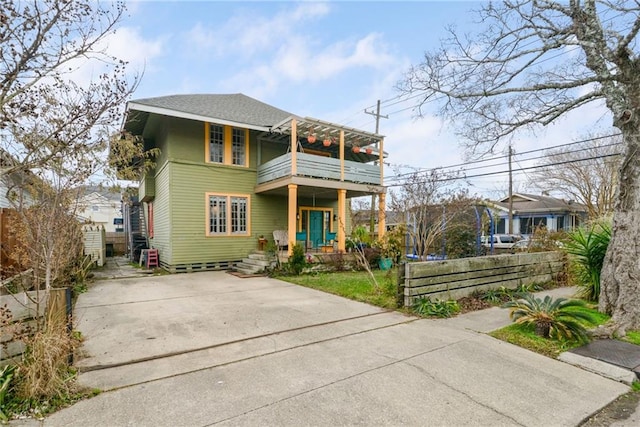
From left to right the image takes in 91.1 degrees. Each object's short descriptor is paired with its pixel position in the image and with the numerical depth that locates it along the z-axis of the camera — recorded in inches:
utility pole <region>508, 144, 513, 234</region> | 880.7
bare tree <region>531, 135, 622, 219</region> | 737.6
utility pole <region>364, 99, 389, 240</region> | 827.4
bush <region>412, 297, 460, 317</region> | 217.0
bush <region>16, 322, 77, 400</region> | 103.6
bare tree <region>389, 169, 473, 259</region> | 318.3
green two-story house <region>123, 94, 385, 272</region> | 427.2
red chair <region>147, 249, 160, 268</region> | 470.2
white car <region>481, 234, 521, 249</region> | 827.4
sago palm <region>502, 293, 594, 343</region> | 166.2
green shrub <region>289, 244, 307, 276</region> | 406.6
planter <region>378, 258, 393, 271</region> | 468.4
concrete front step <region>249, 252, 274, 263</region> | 429.7
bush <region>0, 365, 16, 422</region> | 95.3
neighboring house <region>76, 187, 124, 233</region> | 1425.9
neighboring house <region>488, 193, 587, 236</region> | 987.9
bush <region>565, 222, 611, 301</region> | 235.6
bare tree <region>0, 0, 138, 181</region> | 113.0
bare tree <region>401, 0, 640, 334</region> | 187.3
